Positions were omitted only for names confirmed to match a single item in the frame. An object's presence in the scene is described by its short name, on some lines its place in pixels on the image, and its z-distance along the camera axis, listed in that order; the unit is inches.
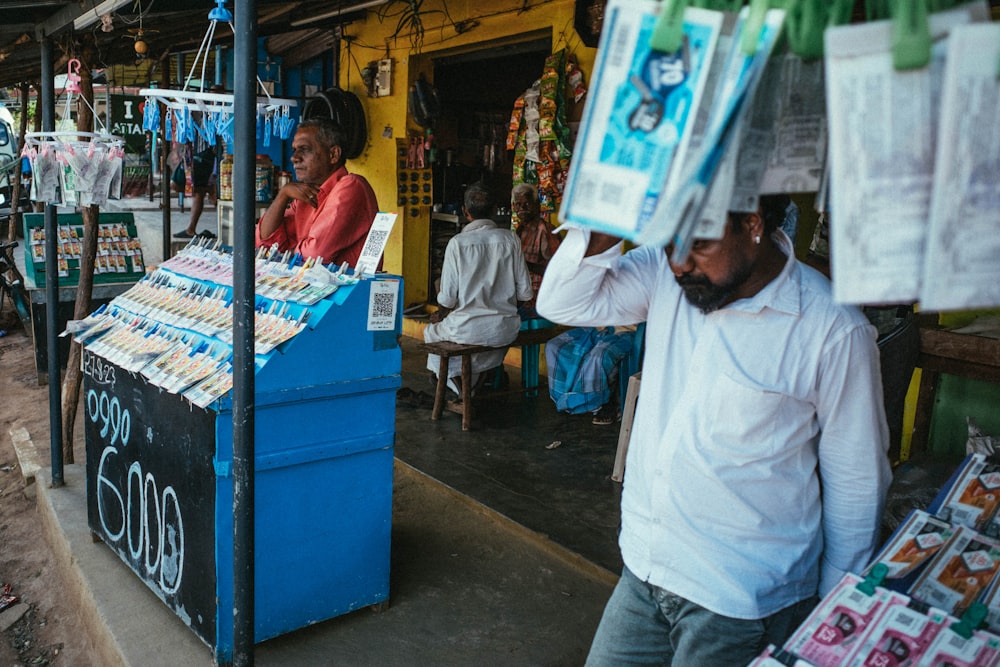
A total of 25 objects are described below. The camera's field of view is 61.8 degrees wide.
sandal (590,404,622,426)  221.8
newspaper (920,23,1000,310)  32.4
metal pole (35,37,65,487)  170.9
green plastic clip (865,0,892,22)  36.4
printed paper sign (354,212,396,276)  116.6
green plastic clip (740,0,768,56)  37.1
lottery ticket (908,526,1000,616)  62.0
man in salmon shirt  150.6
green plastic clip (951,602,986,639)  55.3
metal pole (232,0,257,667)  77.9
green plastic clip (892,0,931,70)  32.9
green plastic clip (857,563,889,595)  60.7
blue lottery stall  111.3
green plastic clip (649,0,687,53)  38.0
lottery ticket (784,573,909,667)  56.5
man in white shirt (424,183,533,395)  218.2
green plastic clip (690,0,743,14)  39.3
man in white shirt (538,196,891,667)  63.4
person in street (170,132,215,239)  481.4
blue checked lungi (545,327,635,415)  217.9
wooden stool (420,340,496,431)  212.2
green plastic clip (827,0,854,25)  37.3
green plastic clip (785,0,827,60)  37.7
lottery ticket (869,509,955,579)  64.0
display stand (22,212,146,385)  275.4
